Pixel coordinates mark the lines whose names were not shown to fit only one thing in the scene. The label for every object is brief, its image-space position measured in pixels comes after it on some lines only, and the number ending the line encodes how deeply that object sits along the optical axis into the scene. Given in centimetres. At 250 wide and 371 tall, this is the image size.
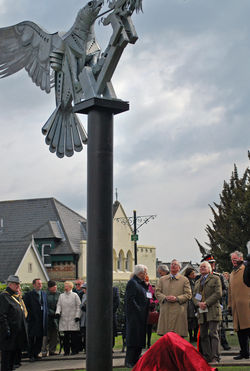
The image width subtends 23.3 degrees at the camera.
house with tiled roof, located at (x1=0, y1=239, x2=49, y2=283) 4522
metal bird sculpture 797
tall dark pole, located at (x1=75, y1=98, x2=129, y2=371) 757
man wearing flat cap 1095
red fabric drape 588
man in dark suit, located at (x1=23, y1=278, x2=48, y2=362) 1382
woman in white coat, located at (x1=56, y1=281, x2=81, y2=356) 1436
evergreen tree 2667
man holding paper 1099
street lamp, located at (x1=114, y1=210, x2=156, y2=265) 3297
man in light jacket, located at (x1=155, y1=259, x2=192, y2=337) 1116
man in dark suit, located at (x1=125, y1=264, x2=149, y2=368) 1071
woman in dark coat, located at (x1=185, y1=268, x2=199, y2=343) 1437
